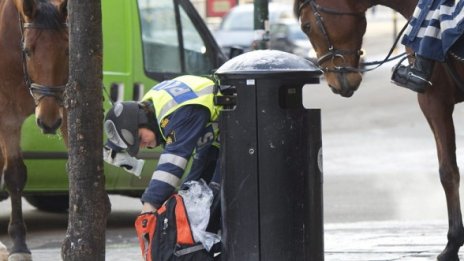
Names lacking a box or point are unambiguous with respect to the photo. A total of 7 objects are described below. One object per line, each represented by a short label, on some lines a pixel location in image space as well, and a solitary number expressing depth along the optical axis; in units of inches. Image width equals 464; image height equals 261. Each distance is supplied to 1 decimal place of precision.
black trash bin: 506.6
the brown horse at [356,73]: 656.4
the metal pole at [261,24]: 903.7
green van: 849.5
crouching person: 527.2
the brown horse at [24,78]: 665.6
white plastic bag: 530.9
